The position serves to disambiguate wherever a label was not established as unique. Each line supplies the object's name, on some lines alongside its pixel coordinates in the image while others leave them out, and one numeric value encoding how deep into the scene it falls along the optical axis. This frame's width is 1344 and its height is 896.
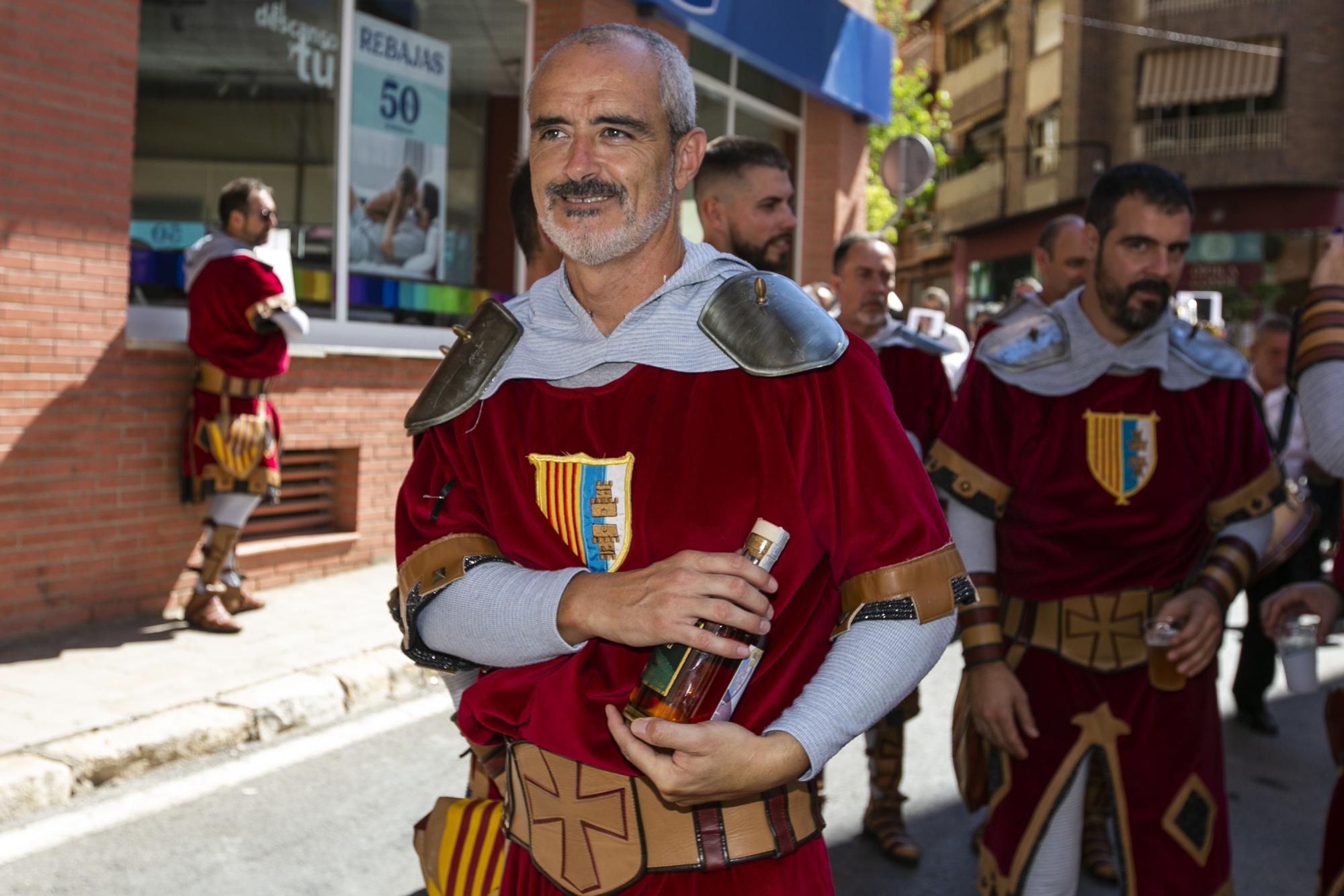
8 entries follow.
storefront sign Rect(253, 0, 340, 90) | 8.84
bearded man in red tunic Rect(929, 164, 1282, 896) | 3.42
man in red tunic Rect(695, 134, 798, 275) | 4.40
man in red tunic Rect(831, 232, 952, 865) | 4.95
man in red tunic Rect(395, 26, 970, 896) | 1.91
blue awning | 11.88
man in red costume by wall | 7.04
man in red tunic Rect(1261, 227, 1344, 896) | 2.95
